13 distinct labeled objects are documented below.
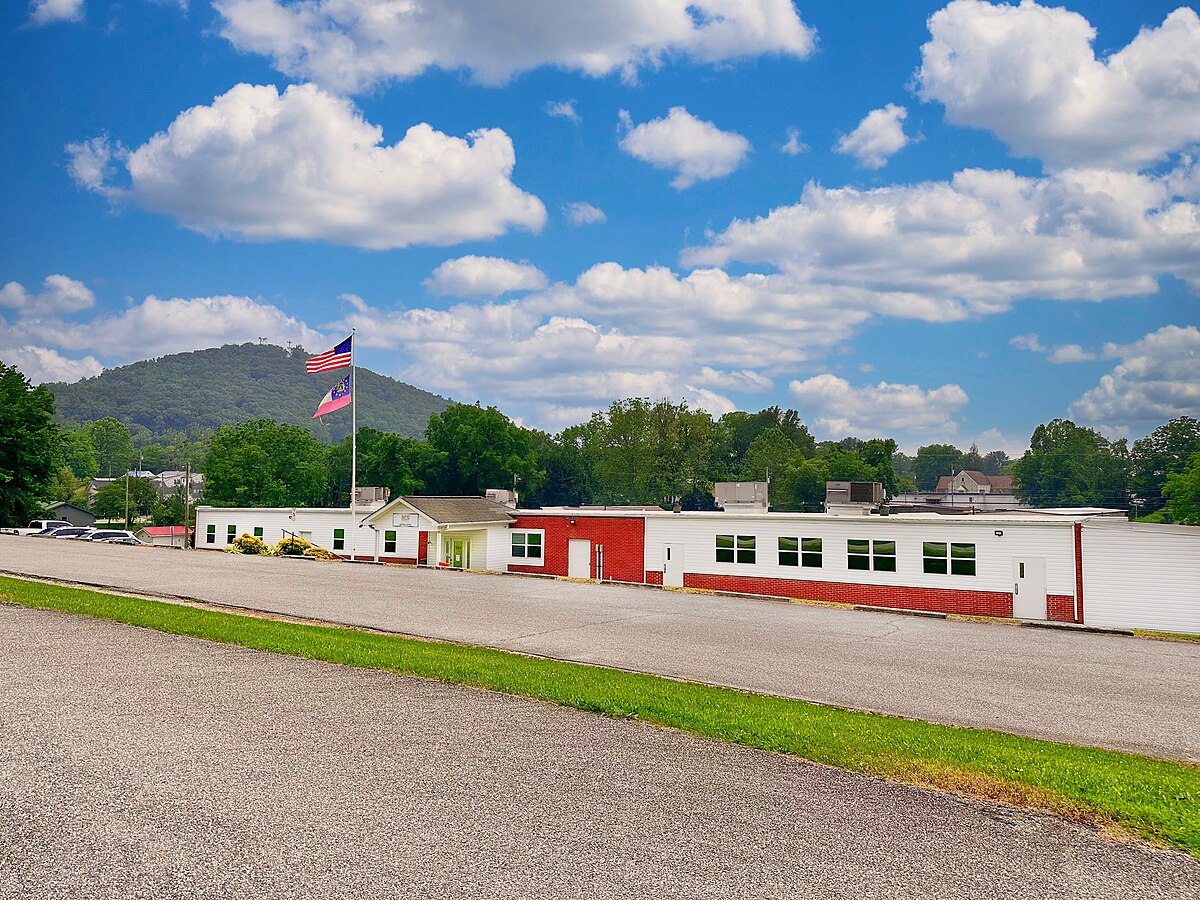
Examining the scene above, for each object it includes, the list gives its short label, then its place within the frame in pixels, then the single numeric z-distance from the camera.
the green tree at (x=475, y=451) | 83.06
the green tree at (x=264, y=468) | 84.06
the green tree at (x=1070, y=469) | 129.75
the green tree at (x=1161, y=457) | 120.69
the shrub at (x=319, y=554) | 43.34
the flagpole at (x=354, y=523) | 44.72
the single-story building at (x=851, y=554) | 26.30
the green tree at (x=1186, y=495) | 69.38
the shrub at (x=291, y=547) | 42.69
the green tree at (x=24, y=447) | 49.03
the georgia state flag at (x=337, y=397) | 42.19
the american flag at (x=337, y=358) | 42.06
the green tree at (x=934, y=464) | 194.88
